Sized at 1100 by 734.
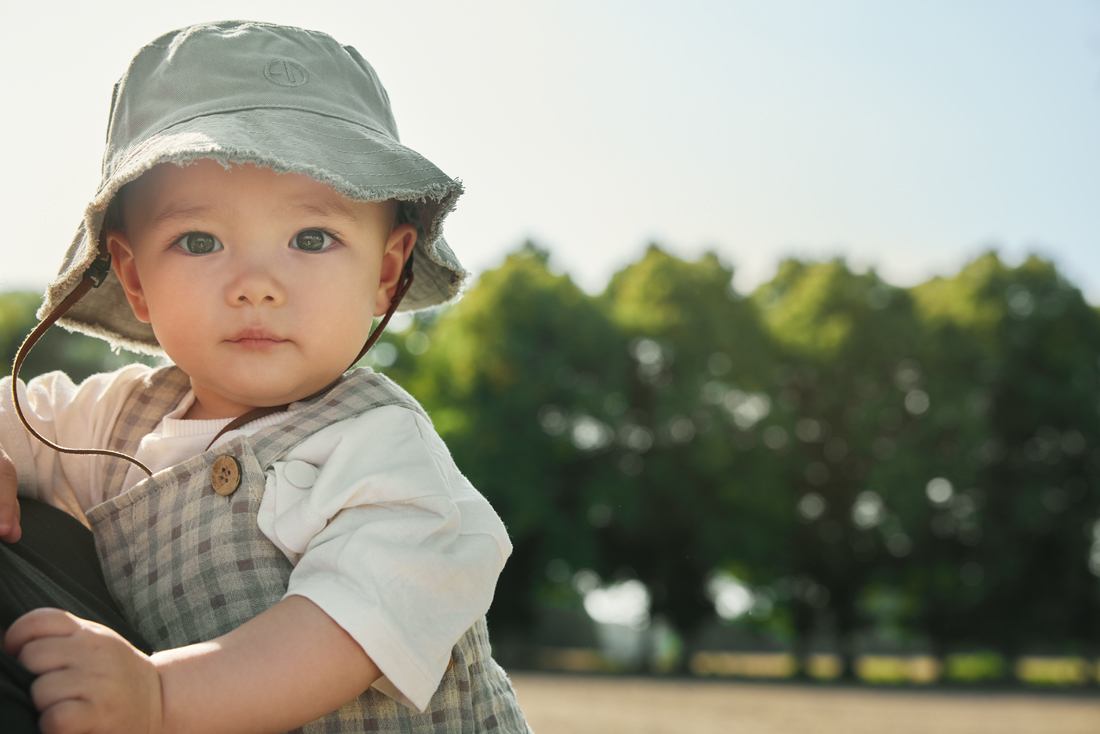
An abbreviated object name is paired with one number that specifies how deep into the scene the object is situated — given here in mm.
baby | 1365
